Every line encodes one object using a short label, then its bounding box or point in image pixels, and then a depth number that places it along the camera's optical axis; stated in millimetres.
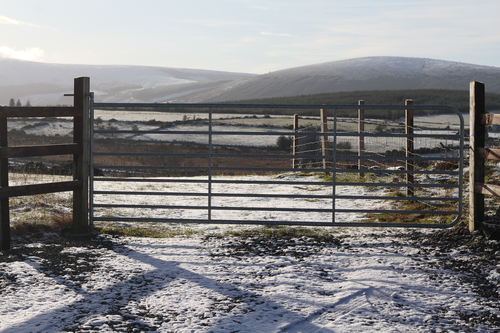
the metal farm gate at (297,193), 6863
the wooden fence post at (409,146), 10047
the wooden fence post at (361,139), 13151
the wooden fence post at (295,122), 16688
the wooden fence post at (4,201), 5816
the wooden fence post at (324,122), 14619
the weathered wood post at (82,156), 6745
